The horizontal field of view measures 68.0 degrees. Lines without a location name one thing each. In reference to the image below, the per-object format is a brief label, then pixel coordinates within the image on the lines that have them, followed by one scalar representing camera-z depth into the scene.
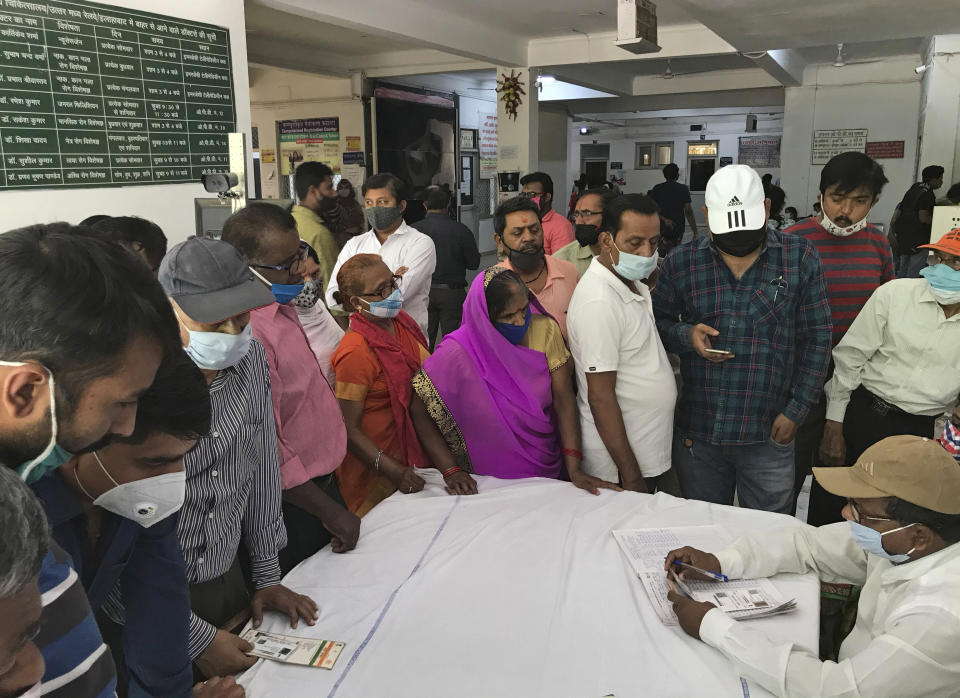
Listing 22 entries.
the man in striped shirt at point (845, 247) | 2.75
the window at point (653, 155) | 16.64
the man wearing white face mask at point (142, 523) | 1.10
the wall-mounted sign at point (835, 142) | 10.59
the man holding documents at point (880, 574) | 1.35
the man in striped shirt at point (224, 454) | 1.53
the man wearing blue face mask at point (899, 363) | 2.46
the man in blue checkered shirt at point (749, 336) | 2.36
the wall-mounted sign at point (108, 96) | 3.20
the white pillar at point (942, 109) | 8.59
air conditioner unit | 4.62
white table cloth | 1.45
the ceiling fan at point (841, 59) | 8.80
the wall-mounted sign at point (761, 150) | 15.59
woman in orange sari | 2.34
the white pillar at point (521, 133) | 8.59
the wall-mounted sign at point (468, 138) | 11.32
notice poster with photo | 9.37
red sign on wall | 10.37
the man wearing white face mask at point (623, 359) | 2.35
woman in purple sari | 2.46
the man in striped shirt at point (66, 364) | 0.80
